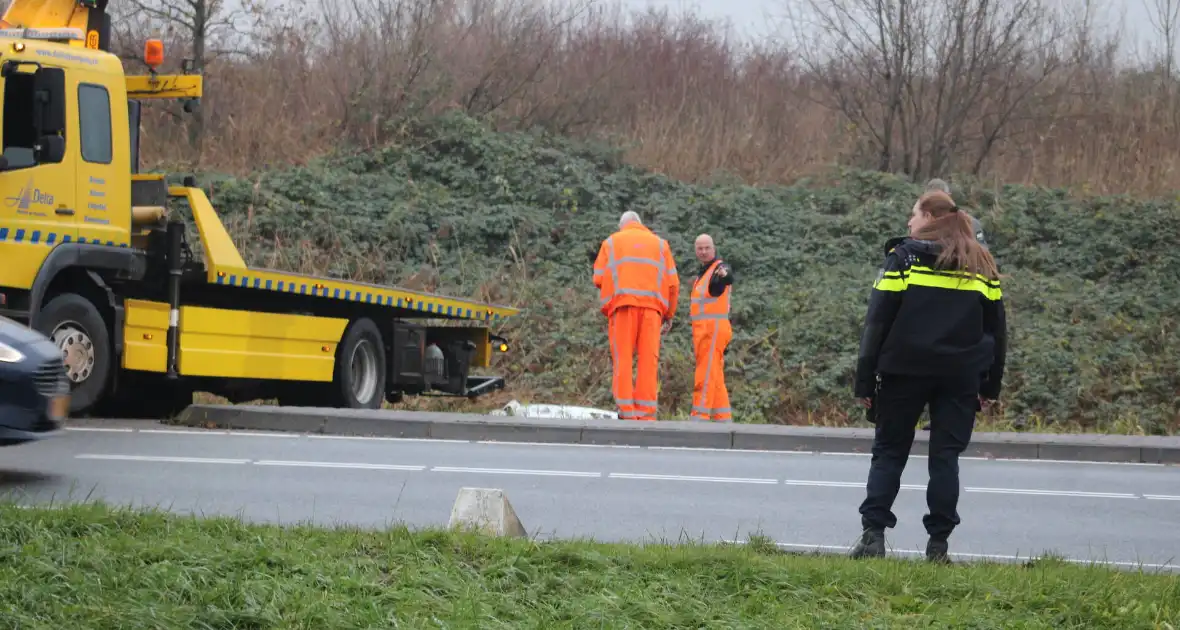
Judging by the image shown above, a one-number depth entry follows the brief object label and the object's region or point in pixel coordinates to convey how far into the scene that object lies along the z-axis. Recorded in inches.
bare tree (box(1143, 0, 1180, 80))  1147.8
